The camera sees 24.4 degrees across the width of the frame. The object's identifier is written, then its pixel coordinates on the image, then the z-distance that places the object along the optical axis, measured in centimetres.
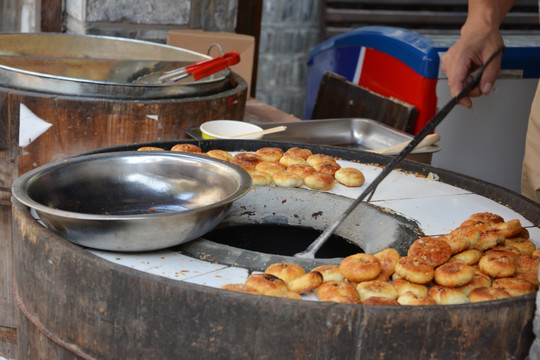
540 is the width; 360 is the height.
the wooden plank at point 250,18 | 434
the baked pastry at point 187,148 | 225
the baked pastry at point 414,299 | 180
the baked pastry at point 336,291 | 180
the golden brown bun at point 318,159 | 233
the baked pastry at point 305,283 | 183
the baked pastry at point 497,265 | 190
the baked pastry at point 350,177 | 225
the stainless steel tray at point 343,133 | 296
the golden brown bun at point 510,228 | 202
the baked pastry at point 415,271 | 187
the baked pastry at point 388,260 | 190
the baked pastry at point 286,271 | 185
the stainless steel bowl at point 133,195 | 185
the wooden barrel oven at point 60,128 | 246
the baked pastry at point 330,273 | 186
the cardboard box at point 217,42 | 352
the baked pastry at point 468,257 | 195
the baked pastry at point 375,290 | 182
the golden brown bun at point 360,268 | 186
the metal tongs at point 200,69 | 280
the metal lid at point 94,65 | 250
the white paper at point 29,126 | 245
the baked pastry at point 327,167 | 228
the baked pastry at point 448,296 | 182
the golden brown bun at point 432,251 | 191
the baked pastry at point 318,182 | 222
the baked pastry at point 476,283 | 186
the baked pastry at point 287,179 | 222
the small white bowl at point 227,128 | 259
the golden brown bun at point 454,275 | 186
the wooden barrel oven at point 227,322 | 172
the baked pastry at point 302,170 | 224
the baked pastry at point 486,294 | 182
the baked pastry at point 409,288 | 184
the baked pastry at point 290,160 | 231
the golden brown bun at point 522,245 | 200
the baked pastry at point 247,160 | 226
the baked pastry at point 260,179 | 221
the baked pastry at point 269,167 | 225
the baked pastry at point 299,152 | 236
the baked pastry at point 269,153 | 233
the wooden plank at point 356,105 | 357
